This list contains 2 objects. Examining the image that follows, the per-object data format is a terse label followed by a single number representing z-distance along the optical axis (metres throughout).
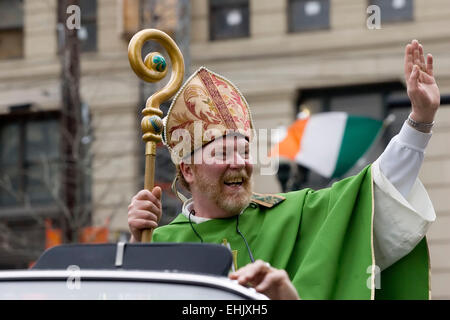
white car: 6.00
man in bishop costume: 7.93
